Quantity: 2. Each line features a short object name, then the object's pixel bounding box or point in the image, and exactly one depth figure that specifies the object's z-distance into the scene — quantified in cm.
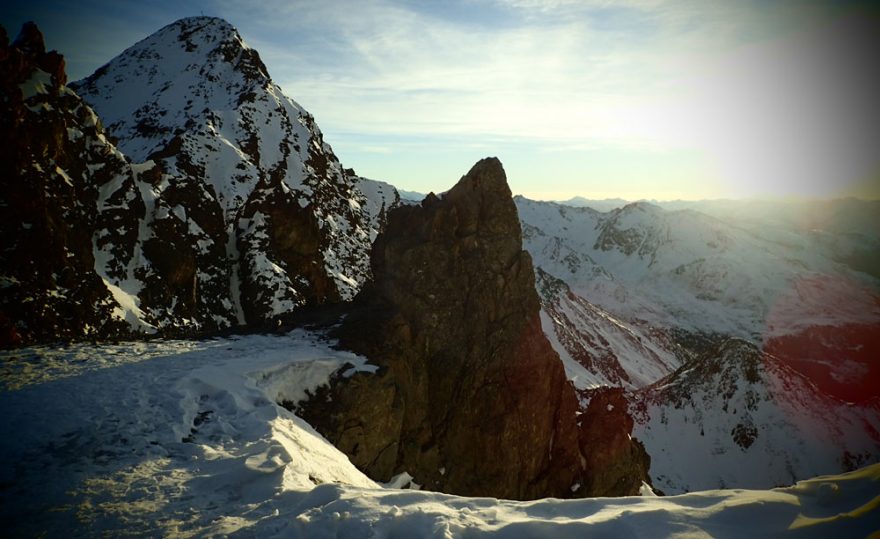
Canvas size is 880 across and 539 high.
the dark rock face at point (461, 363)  2125
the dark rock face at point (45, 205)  3469
